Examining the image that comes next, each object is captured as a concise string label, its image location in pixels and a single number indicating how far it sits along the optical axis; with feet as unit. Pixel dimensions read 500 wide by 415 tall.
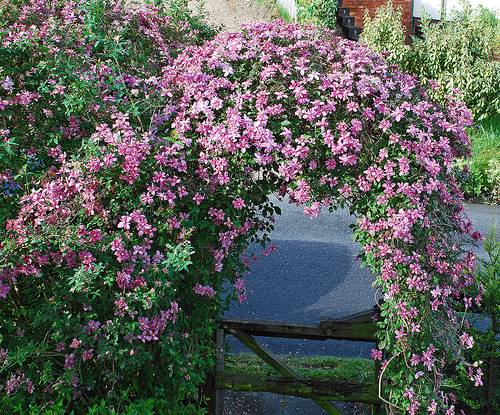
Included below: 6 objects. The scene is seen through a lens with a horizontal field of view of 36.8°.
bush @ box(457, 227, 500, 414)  14.34
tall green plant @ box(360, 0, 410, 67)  45.07
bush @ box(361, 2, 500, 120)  41.81
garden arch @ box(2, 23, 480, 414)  11.43
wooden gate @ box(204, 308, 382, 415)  14.02
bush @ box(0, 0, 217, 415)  10.97
